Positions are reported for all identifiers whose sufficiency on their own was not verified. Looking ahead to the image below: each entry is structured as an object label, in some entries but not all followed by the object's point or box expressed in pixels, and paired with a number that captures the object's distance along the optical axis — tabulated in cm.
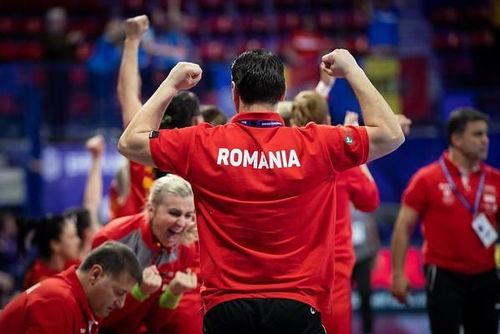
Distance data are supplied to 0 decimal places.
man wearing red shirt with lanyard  1302
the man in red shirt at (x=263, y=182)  736
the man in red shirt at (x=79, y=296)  919
